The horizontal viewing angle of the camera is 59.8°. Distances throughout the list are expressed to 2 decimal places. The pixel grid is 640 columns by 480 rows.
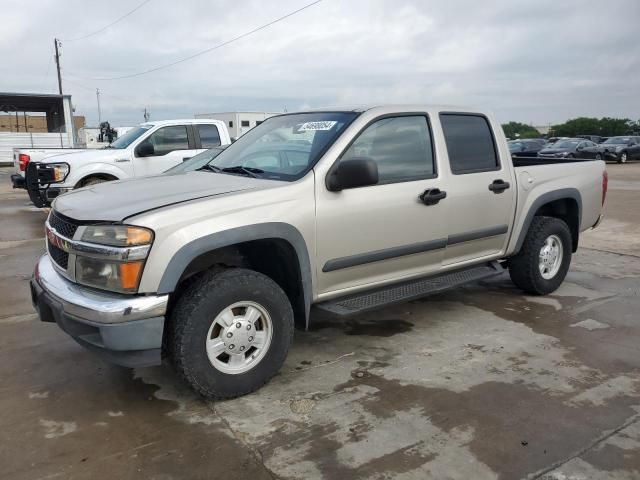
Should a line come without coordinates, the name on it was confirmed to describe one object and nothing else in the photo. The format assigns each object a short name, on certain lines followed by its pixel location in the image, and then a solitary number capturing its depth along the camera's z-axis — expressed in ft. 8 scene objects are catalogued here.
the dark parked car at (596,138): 124.77
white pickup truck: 29.66
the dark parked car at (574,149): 87.73
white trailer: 136.14
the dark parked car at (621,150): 98.73
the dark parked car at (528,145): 93.72
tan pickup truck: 9.95
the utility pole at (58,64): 143.54
